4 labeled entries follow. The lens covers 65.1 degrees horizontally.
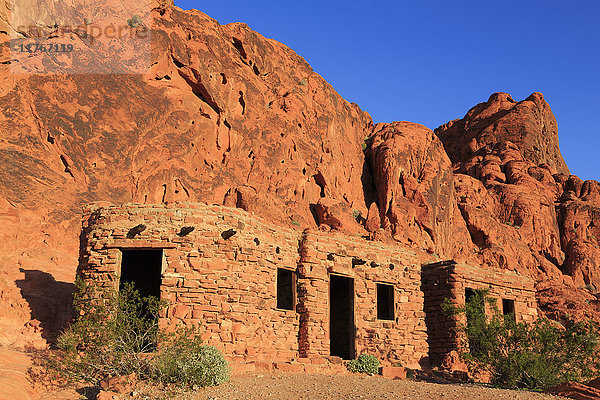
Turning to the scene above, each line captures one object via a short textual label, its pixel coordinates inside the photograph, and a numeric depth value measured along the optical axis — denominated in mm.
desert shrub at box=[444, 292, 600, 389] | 14062
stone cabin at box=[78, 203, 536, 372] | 13148
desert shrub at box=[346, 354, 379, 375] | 14844
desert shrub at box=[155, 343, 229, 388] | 10172
